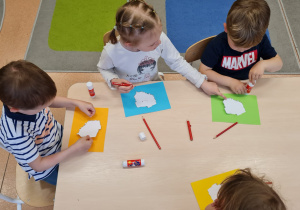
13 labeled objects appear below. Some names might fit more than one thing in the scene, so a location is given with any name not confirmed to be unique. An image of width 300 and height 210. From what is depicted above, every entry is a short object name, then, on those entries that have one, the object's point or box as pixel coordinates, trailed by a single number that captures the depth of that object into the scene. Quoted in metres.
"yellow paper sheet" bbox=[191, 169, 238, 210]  0.83
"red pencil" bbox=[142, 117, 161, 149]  0.93
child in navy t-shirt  1.01
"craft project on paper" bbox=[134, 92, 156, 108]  1.04
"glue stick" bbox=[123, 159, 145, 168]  0.86
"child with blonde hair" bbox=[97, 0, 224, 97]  0.94
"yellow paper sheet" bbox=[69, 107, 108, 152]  0.92
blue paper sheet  1.02
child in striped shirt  0.72
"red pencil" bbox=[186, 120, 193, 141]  0.95
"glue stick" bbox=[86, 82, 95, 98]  1.00
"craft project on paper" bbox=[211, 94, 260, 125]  1.00
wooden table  0.83
